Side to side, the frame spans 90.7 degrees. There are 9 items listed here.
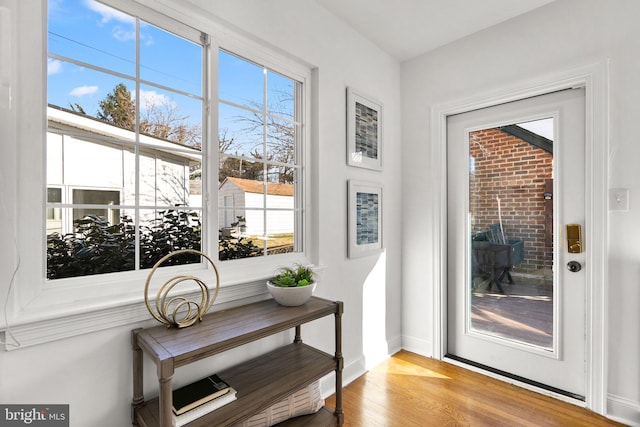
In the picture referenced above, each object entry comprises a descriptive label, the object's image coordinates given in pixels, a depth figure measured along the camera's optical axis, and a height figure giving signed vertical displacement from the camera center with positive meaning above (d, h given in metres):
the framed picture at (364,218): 2.31 -0.04
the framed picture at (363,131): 2.30 +0.63
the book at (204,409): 1.17 -0.77
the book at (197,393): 1.21 -0.74
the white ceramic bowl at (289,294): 1.63 -0.42
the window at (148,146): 1.20 +0.31
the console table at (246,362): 1.12 -0.67
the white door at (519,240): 2.08 -0.21
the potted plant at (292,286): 1.64 -0.39
